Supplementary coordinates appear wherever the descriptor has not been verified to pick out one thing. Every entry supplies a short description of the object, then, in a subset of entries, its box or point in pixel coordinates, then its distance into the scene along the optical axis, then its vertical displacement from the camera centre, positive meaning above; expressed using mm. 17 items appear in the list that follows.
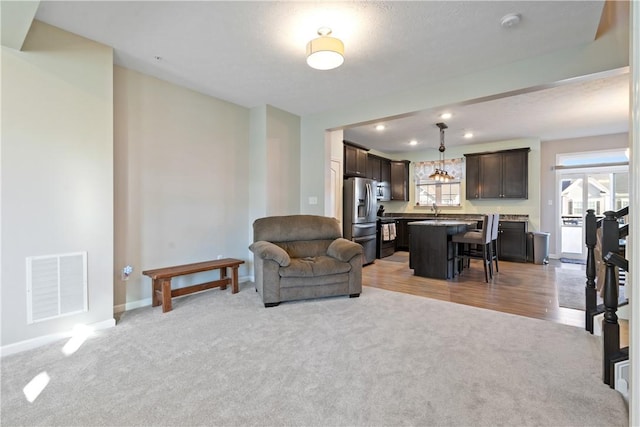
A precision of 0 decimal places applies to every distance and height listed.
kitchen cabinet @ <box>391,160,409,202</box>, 7945 +834
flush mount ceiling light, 2449 +1302
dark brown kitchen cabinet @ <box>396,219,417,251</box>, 7641 -551
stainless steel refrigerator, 5645 -36
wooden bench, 3188 -769
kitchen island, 4672 -587
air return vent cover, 2488 -622
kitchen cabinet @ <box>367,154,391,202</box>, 7043 +927
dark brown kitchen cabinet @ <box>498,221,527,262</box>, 6137 -589
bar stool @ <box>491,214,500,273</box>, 4910 -387
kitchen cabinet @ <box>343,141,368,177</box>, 5969 +1071
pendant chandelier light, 5556 +706
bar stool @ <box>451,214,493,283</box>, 4582 -431
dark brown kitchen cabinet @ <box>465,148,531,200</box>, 6418 +825
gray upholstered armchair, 3381 -573
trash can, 5926 -697
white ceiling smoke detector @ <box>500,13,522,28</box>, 2398 +1533
